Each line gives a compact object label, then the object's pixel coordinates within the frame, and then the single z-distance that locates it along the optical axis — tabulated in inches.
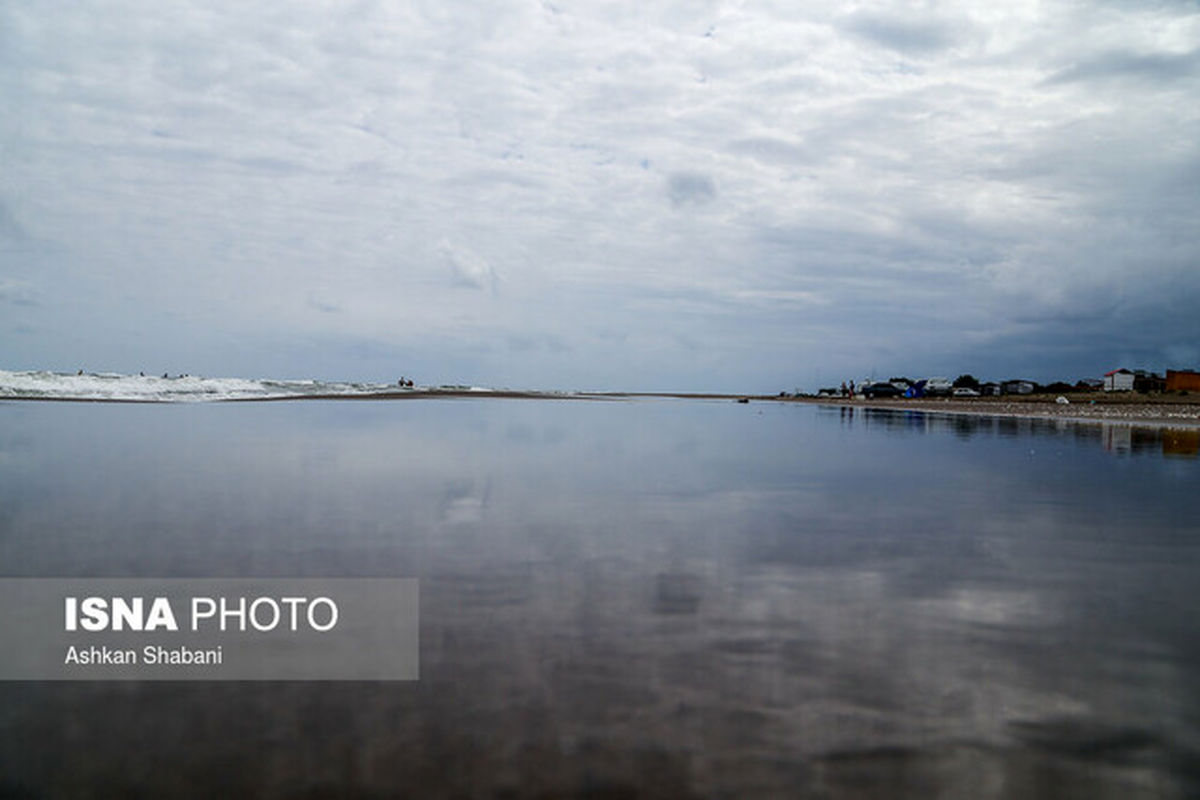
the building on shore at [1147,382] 4968.0
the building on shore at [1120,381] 5236.2
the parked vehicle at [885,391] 7687.0
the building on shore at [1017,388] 6436.5
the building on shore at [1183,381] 4239.7
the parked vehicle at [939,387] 7032.5
